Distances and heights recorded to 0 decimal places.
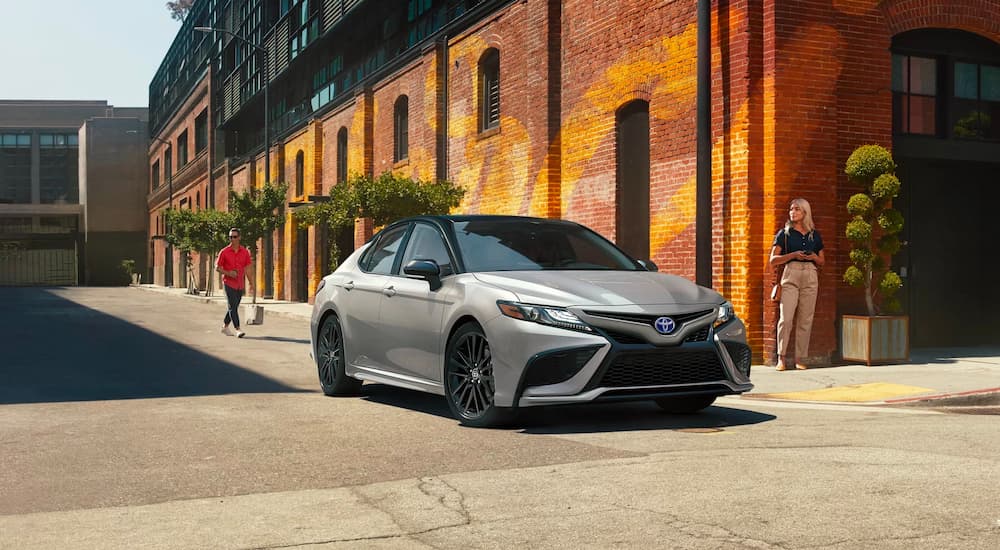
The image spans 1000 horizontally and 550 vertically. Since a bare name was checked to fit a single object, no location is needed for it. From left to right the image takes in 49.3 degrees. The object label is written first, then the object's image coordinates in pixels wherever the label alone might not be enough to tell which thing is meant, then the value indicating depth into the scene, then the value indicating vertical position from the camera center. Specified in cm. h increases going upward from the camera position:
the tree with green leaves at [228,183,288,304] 3550 +191
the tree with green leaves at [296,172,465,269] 2144 +138
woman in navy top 1291 -2
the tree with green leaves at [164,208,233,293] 4400 +167
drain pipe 1273 +140
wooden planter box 1312 -86
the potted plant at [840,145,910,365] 1316 +15
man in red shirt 1870 -3
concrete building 8525 +621
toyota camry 748 -40
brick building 1355 +218
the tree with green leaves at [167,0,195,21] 8819 +2115
